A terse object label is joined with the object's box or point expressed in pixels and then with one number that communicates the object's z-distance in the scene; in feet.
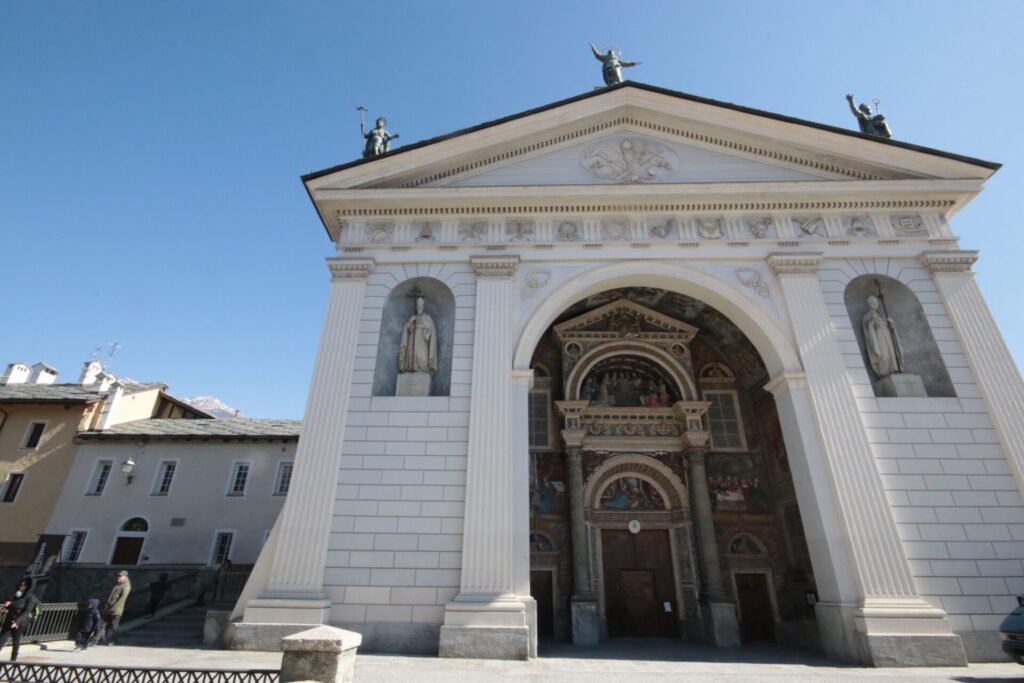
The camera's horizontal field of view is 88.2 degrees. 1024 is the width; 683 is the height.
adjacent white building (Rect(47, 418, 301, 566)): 64.39
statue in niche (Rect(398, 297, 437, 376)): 36.42
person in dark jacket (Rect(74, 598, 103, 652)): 30.55
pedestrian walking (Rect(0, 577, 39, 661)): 26.55
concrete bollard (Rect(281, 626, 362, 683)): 15.93
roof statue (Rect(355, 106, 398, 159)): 44.91
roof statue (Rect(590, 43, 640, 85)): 47.74
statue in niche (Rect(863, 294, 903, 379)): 35.50
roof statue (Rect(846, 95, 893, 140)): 43.27
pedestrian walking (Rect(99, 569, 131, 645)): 32.19
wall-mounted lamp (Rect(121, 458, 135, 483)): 65.57
